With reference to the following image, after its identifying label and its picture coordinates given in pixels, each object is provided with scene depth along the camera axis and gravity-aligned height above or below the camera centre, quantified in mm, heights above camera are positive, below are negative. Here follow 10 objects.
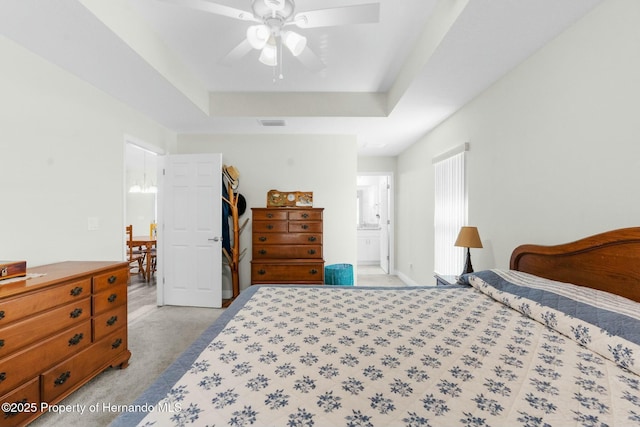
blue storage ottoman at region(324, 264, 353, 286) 3773 -860
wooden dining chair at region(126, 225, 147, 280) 4957 -783
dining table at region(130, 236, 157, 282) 5012 -586
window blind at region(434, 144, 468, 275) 3123 +72
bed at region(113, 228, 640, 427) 754 -549
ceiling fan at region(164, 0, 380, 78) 1508 +1155
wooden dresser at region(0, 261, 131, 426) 1495 -772
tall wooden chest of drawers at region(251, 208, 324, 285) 3451 -324
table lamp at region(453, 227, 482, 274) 2457 -226
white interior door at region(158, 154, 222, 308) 3711 -220
